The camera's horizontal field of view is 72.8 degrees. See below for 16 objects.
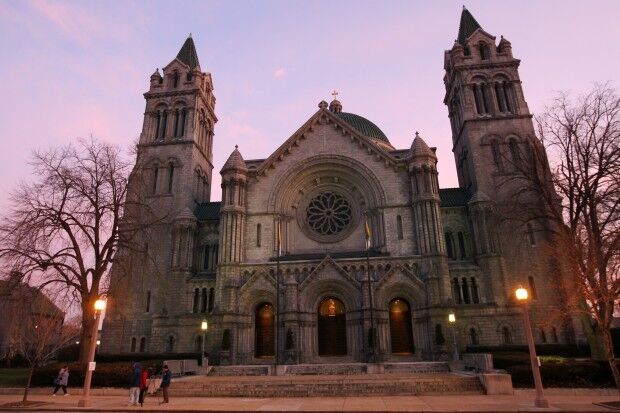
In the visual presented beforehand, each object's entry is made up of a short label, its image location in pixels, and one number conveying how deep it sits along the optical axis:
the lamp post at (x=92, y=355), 16.42
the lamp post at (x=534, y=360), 13.92
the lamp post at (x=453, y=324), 27.71
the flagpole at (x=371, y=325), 27.95
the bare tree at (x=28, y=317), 20.22
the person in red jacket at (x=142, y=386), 16.40
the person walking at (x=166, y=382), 17.06
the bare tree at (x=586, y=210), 20.14
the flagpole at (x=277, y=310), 29.33
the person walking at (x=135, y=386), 16.53
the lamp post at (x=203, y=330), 29.97
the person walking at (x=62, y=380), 20.51
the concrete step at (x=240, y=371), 25.91
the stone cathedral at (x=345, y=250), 29.89
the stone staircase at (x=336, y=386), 18.64
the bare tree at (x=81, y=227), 21.67
